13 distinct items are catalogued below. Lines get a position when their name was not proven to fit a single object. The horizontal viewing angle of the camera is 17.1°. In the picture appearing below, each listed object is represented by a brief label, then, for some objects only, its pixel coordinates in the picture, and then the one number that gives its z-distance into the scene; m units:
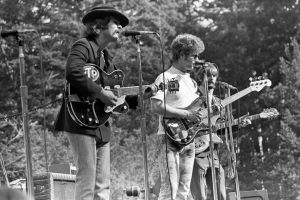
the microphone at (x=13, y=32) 8.00
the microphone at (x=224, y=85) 11.51
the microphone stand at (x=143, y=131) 8.37
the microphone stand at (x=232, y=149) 10.61
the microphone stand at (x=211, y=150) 9.63
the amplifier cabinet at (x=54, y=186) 11.79
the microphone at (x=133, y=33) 8.67
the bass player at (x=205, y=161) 10.74
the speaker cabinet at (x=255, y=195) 12.42
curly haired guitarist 9.84
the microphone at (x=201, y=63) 10.06
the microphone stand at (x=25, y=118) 7.44
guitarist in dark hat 7.95
